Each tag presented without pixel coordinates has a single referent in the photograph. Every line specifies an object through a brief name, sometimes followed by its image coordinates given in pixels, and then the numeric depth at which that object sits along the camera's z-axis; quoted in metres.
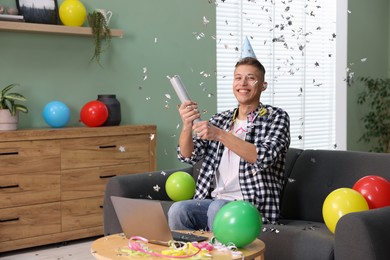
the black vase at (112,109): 4.95
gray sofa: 2.49
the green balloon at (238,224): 2.38
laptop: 2.43
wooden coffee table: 2.32
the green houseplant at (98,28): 4.93
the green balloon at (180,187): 3.48
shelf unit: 4.48
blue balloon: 4.72
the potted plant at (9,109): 4.43
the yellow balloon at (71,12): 4.80
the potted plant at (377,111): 7.19
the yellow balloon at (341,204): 2.70
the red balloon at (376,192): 2.79
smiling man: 3.00
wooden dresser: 4.34
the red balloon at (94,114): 4.80
